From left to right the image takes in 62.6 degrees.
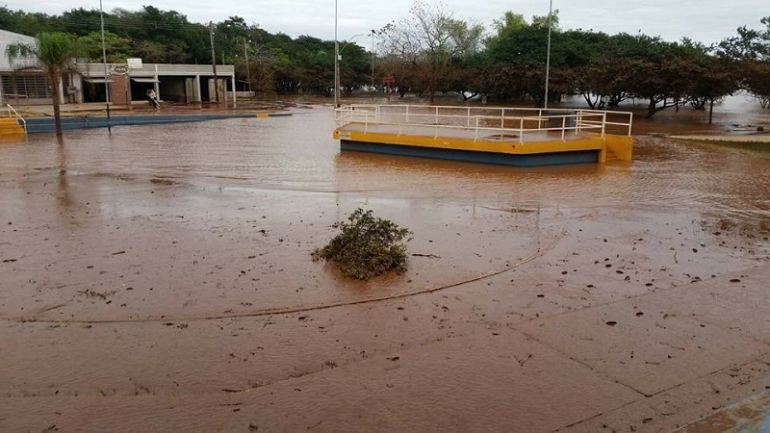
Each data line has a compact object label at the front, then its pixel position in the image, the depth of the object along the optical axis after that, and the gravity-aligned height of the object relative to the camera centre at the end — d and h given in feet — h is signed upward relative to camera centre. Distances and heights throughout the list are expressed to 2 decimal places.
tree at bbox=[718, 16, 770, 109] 121.89 +7.74
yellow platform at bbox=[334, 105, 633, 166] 61.41 -5.08
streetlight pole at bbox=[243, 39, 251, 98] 239.91 +8.45
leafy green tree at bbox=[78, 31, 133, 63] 200.46 +14.63
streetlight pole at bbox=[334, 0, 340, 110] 180.96 +1.35
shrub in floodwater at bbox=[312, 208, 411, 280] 25.66 -6.53
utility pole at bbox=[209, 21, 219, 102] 196.65 +3.07
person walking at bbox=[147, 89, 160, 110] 170.81 -1.72
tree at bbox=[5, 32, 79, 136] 88.58 +5.35
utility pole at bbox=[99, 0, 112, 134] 98.89 -5.38
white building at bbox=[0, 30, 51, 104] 149.07 +3.26
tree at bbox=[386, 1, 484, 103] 226.58 +16.93
